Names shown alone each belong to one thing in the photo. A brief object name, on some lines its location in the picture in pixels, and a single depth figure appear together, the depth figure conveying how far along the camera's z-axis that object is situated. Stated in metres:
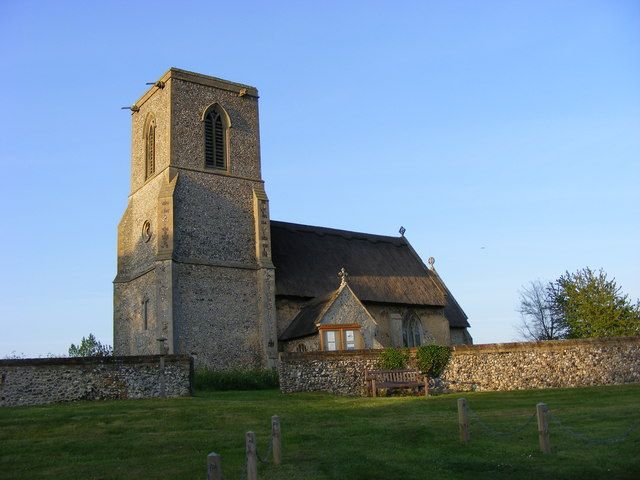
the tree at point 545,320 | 58.85
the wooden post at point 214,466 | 9.59
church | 34.72
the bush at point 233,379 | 30.38
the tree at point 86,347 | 60.39
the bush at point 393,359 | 26.59
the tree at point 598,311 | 39.19
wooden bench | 25.20
